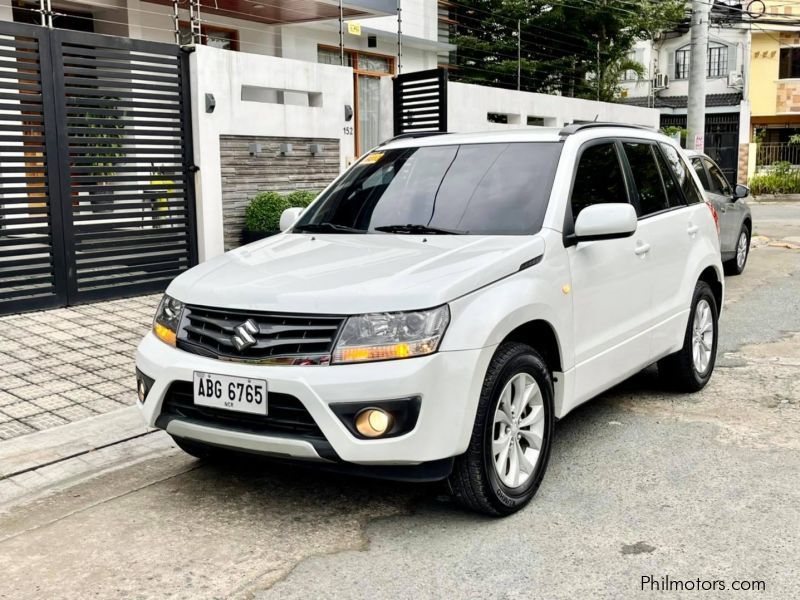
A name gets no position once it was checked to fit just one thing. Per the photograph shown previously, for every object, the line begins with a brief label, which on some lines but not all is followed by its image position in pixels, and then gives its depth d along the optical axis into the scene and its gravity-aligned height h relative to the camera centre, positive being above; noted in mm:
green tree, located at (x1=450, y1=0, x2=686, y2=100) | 22844 +3501
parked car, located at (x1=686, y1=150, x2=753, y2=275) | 11166 -524
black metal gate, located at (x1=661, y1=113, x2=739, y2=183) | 37719 +1366
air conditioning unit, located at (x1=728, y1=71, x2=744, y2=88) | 39312 +4048
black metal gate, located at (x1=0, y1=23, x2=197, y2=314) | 8625 +73
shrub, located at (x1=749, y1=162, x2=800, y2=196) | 31781 -464
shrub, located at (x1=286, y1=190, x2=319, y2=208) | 11326 -304
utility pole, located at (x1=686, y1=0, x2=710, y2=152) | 17969 +1937
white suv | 3559 -633
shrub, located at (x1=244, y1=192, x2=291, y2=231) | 10984 -466
